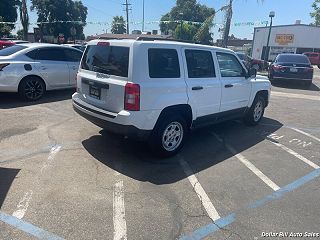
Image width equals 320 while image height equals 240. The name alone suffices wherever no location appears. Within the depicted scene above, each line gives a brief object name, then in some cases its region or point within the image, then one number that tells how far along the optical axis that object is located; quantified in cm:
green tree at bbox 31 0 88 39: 4390
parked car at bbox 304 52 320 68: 2845
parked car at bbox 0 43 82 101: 630
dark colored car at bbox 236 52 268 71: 1837
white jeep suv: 351
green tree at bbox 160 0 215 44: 7899
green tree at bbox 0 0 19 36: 3639
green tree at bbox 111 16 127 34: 7652
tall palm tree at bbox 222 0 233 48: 1825
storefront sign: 3370
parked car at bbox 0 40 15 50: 1121
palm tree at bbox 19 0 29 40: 2231
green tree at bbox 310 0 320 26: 4458
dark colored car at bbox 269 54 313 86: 1158
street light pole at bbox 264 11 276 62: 1738
